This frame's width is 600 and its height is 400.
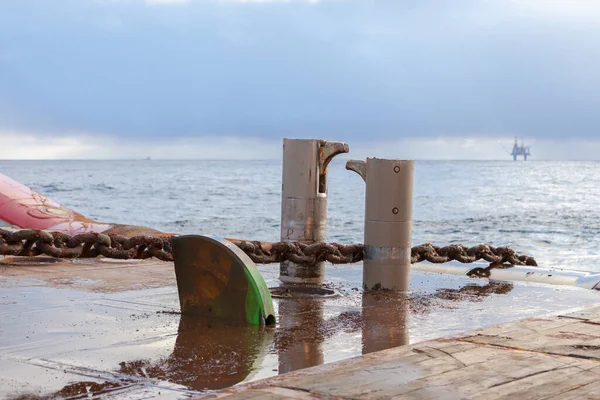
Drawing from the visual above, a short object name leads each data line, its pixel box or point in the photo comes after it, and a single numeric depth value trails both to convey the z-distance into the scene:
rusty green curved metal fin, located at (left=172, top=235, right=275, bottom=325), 5.90
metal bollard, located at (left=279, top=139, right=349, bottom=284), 8.09
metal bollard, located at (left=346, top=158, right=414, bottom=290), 7.76
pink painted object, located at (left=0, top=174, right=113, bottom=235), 11.54
